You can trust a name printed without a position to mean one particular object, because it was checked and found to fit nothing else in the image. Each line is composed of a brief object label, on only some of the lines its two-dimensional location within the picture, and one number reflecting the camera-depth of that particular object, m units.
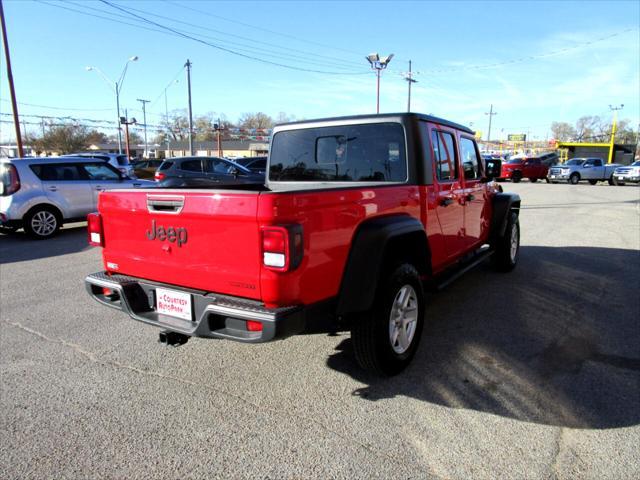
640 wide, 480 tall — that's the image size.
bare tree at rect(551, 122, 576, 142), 116.61
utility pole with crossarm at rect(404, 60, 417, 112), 38.81
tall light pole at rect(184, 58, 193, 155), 38.58
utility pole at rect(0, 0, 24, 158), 17.12
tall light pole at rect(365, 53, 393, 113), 27.32
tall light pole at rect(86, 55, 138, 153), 30.05
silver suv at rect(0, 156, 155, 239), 8.77
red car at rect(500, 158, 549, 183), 31.80
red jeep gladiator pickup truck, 2.50
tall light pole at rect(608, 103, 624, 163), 42.19
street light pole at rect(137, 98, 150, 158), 73.41
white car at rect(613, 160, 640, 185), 28.20
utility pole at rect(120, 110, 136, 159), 49.61
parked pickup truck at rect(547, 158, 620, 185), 29.86
